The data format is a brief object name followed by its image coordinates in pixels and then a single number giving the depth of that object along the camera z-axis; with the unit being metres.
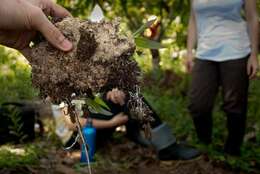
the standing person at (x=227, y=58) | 3.97
